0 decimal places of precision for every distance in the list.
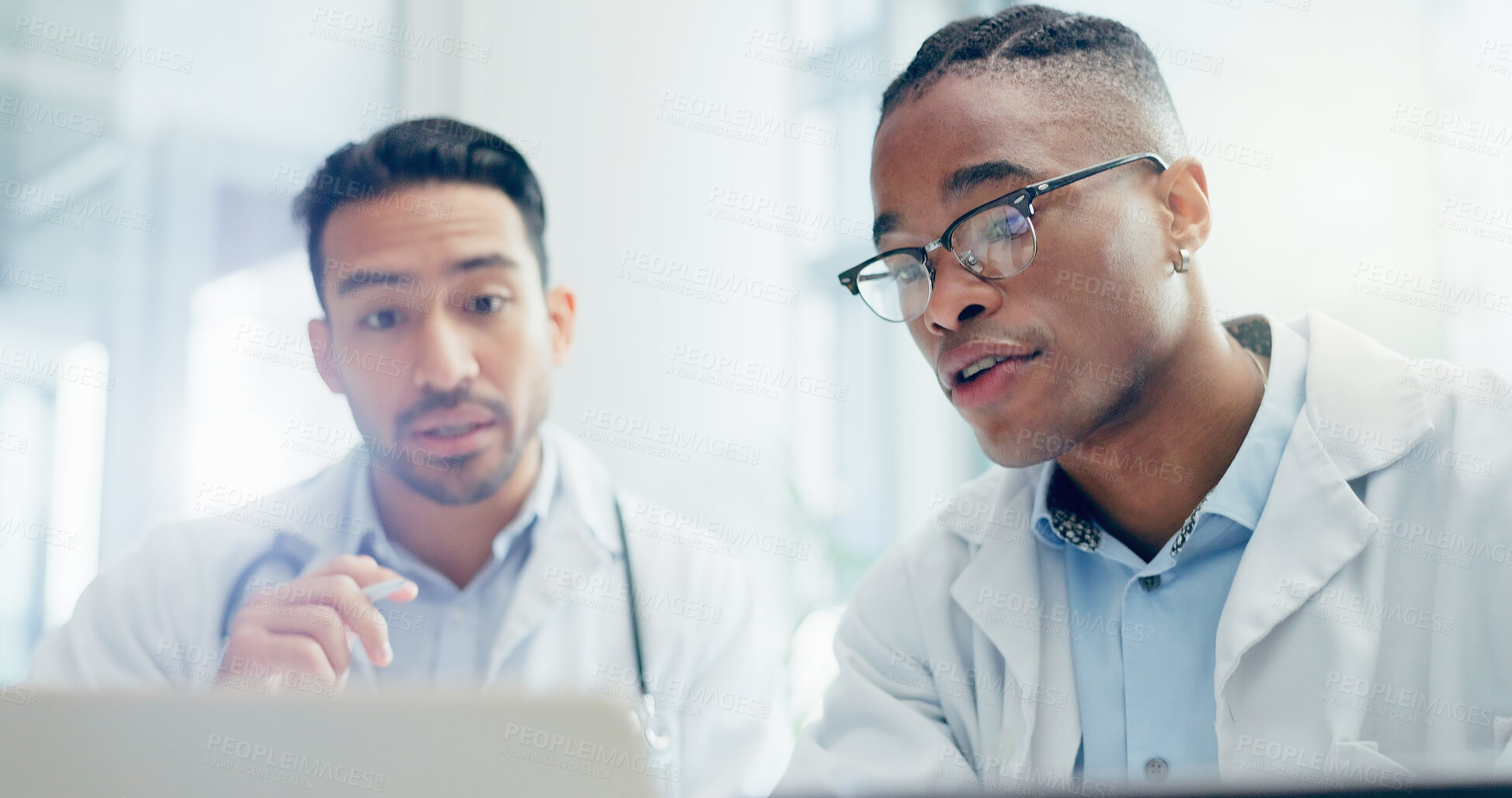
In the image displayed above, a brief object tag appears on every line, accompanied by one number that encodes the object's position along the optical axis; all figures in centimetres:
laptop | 31
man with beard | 126
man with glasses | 84
